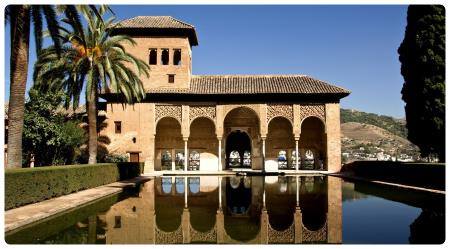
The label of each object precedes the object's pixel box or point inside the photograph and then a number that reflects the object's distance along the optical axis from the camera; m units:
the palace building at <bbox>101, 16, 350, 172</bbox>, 27.70
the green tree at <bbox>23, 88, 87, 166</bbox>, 20.03
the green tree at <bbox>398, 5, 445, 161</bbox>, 18.39
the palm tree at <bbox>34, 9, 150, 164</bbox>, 18.09
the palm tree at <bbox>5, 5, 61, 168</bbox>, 11.25
